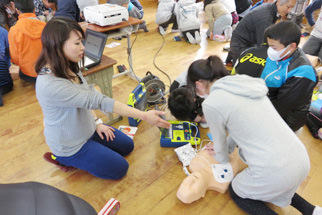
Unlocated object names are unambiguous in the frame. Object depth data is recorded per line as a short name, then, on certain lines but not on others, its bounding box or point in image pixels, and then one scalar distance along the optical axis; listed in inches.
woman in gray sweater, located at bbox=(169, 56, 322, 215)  40.4
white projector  78.0
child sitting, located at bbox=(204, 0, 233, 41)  146.9
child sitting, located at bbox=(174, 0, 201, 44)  147.3
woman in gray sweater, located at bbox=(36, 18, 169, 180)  44.0
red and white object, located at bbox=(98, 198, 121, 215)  51.5
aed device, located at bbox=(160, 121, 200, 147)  70.2
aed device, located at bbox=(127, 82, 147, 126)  72.1
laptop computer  67.7
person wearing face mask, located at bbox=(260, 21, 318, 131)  57.3
